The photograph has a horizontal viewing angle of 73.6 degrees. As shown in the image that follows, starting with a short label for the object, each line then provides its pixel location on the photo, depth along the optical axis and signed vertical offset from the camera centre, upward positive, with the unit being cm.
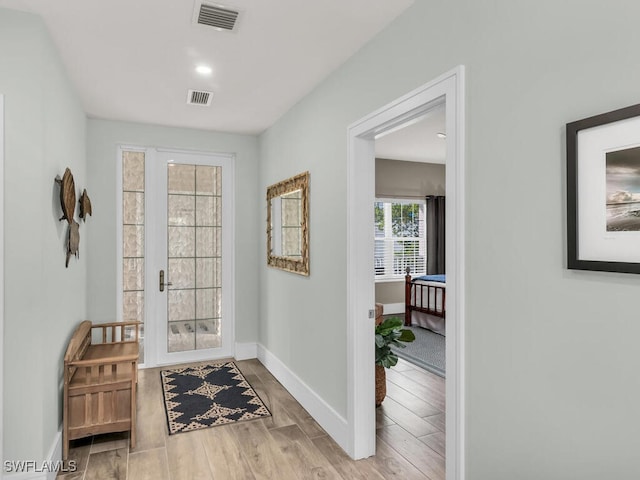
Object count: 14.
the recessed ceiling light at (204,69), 293 +121
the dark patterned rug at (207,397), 318 -130
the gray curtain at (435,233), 739 +19
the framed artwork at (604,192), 119 +15
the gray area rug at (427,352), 442 -126
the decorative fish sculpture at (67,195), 261 +31
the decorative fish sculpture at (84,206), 348 +31
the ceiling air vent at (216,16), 218 +120
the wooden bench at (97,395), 267 -97
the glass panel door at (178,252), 446 -10
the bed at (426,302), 599 -85
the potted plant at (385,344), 323 -77
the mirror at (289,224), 344 +17
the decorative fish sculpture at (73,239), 293 +3
